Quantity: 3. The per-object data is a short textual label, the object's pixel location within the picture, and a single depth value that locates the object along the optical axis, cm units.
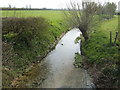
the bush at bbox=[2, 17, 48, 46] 949
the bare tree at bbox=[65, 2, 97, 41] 1164
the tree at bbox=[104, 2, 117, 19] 2650
